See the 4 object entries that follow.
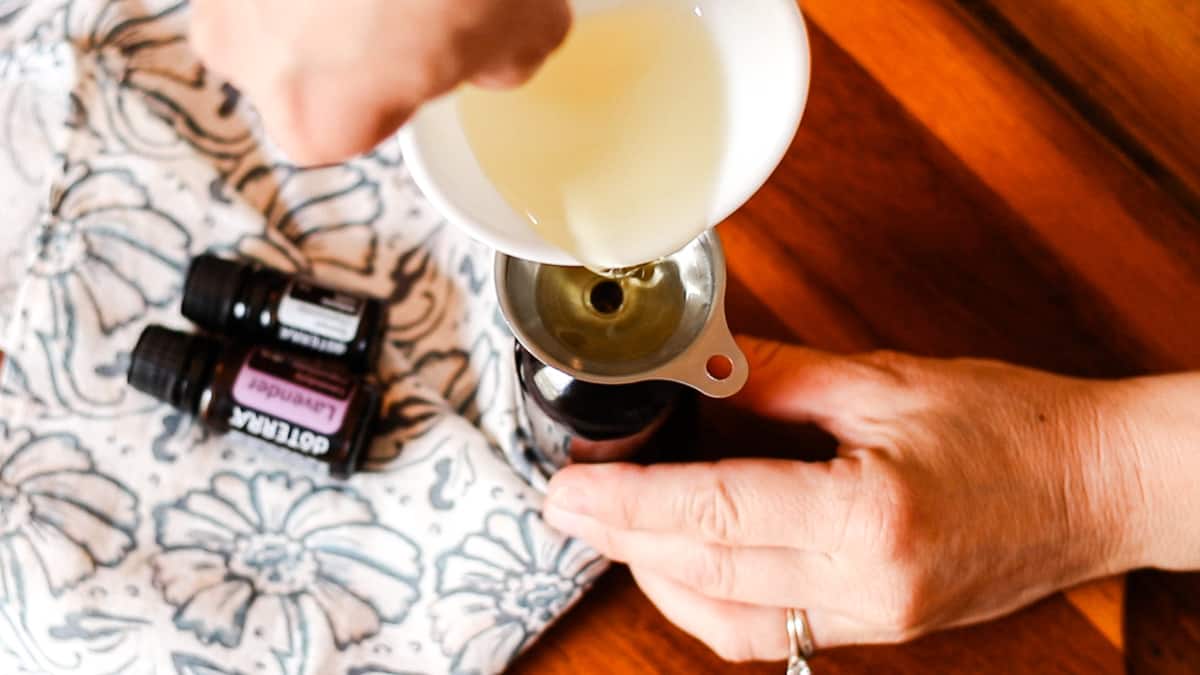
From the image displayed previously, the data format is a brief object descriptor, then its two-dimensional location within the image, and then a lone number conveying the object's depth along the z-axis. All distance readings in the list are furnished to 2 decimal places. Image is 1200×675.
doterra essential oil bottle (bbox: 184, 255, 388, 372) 0.64
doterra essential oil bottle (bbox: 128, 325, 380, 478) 0.61
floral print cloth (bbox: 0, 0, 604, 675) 0.60
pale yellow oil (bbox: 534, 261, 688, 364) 0.49
